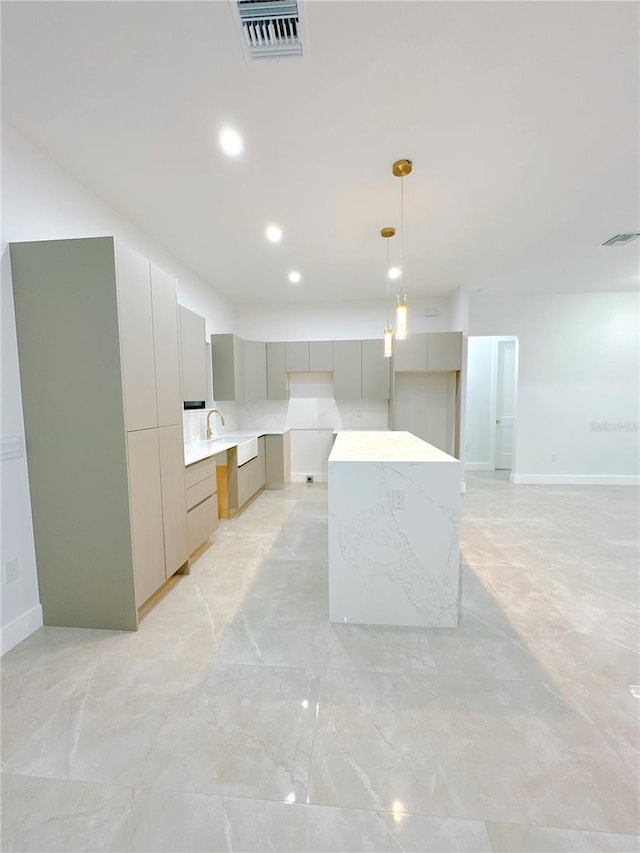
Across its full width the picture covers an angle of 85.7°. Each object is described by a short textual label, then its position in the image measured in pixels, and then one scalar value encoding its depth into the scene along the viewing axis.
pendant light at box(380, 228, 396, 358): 2.91
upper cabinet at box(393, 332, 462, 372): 4.97
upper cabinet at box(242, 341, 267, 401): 5.07
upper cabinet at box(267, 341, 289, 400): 5.31
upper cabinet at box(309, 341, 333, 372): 5.26
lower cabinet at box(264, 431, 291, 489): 5.23
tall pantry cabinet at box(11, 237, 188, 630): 1.91
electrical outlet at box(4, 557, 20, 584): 1.93
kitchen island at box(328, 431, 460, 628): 2.00
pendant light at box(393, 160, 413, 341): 2.22
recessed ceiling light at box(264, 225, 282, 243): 3.11
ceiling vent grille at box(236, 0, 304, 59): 1.33
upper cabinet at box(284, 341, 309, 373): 5.28
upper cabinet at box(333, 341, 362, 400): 5.22
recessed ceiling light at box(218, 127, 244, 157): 1.96
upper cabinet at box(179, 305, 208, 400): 3.33
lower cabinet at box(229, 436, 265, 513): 4.01
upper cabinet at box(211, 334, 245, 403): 4.64
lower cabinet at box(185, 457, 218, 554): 2.86
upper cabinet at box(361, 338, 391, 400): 5.20
